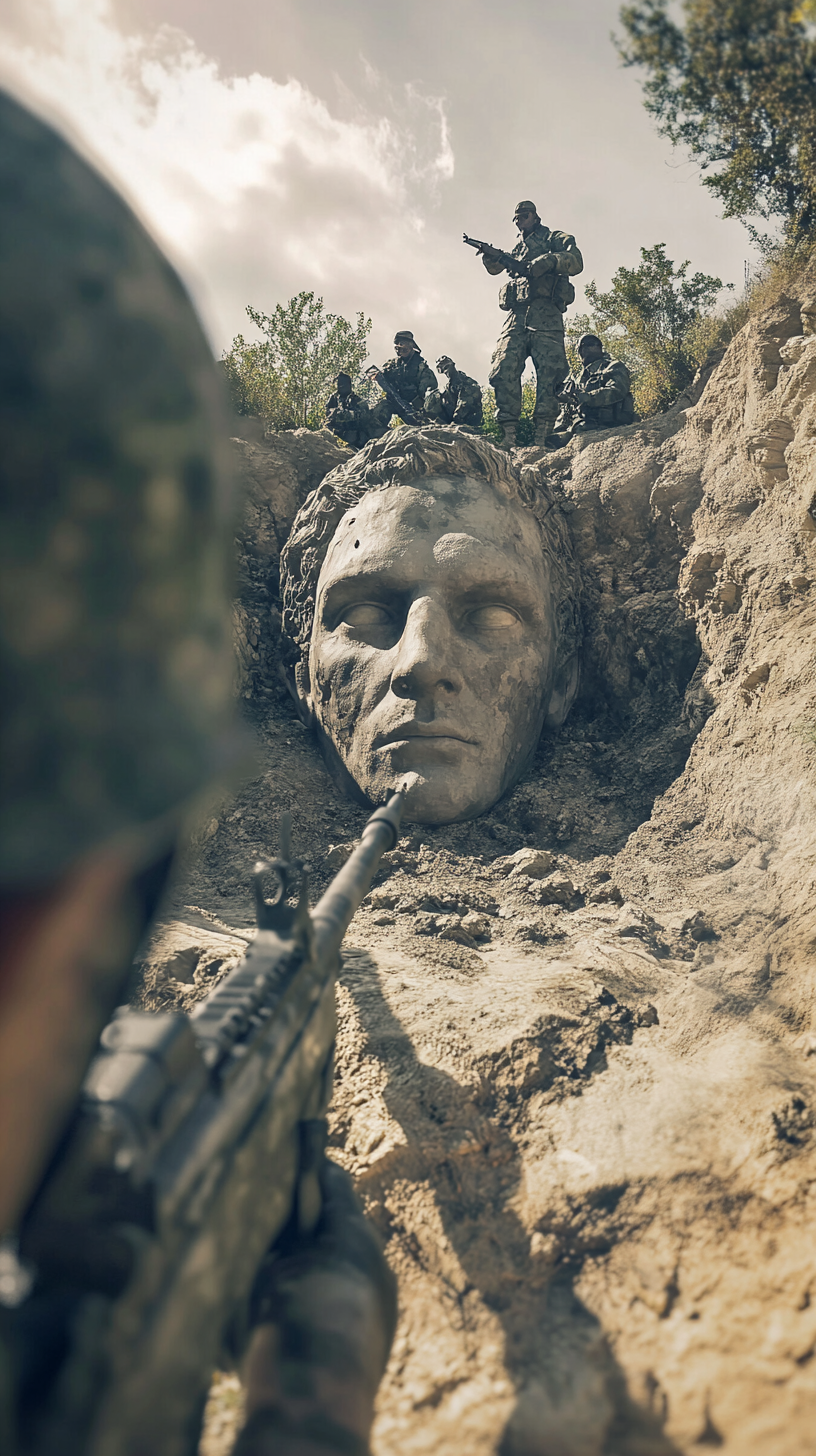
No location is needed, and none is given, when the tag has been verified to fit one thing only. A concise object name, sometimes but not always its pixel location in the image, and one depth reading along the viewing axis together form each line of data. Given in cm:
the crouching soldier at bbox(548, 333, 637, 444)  580
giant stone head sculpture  382
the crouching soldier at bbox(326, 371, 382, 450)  745
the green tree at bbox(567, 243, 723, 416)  570
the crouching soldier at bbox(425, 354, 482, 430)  750
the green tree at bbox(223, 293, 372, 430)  1517
